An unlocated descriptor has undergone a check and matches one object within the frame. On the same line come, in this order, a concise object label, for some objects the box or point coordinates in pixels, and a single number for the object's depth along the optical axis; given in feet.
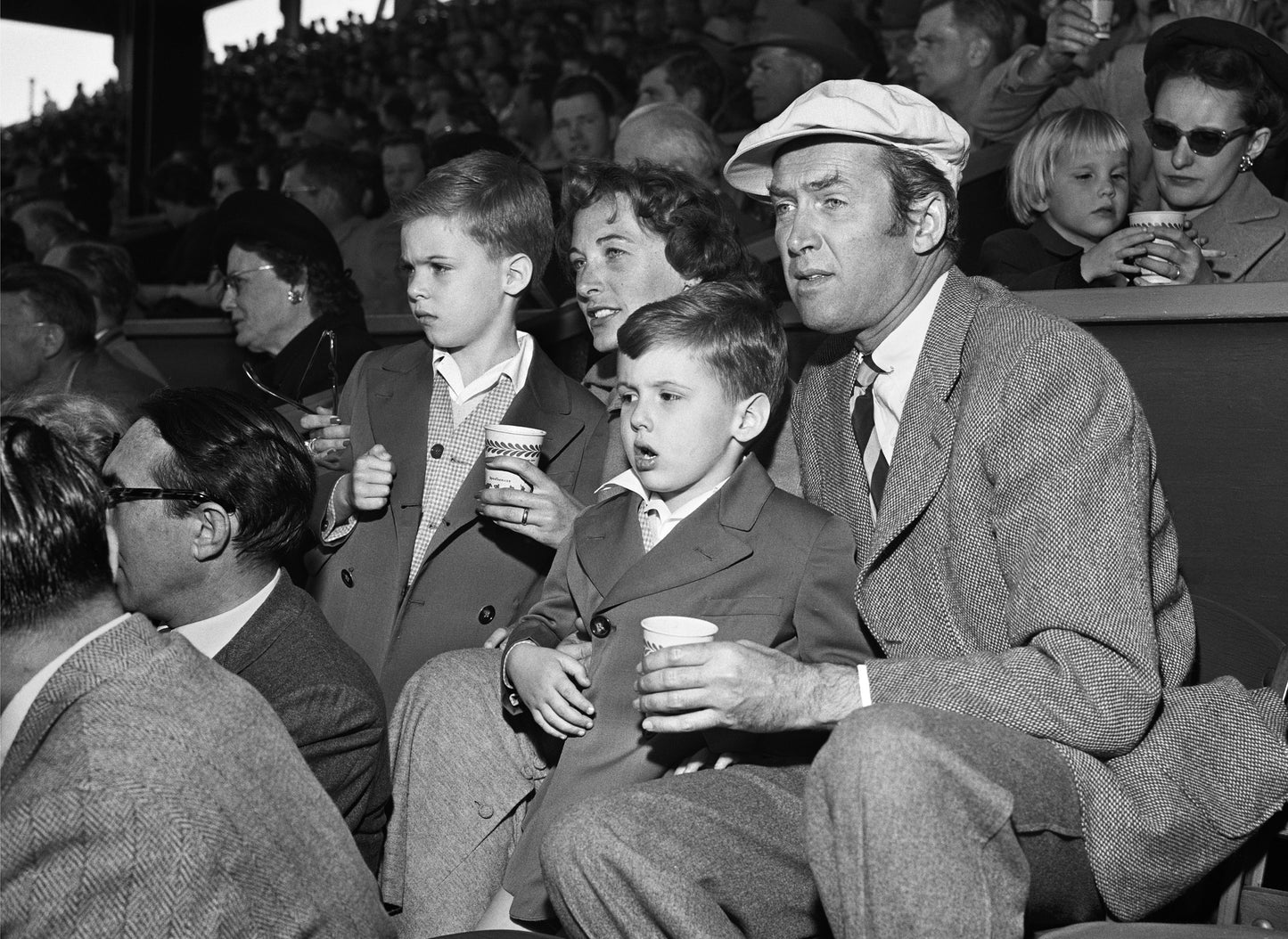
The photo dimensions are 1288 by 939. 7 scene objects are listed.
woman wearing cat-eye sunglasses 13.10
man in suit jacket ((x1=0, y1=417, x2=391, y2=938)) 5.52
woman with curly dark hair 11.75
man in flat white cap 7.05
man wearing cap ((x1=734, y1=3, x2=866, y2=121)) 23.85
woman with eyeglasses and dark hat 16.30
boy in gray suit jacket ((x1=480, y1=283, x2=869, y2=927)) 9.05
